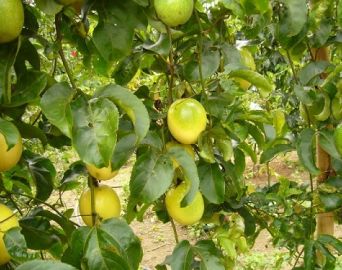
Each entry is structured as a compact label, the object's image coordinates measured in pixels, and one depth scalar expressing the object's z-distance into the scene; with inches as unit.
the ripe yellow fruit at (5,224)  29.5
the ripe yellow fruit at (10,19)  28.1
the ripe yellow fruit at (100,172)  34.6
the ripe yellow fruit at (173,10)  34.0
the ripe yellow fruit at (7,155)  30.5
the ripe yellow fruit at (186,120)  37.0
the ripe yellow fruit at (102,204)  35.8
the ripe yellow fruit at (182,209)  39.3
